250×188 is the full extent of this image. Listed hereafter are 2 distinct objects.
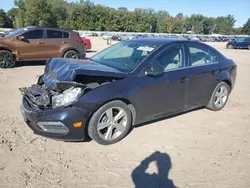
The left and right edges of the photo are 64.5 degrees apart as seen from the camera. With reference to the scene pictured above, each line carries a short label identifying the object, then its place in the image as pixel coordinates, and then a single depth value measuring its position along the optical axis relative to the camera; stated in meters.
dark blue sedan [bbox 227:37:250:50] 23.38
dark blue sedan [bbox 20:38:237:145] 2.82
